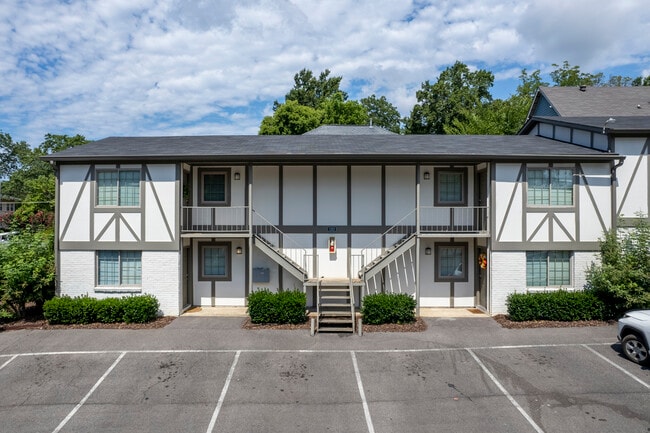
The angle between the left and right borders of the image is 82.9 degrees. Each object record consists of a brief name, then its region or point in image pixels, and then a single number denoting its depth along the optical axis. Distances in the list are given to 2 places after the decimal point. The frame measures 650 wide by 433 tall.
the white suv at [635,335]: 8.68
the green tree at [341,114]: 35.72
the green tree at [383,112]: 55.88
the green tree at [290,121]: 33.28
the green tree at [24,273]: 12.24
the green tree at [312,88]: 48.44
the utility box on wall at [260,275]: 13.99
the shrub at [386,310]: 11.84
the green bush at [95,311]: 11.99
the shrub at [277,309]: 11.91
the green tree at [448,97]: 39.44
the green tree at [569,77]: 38.50
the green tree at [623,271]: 11.37
